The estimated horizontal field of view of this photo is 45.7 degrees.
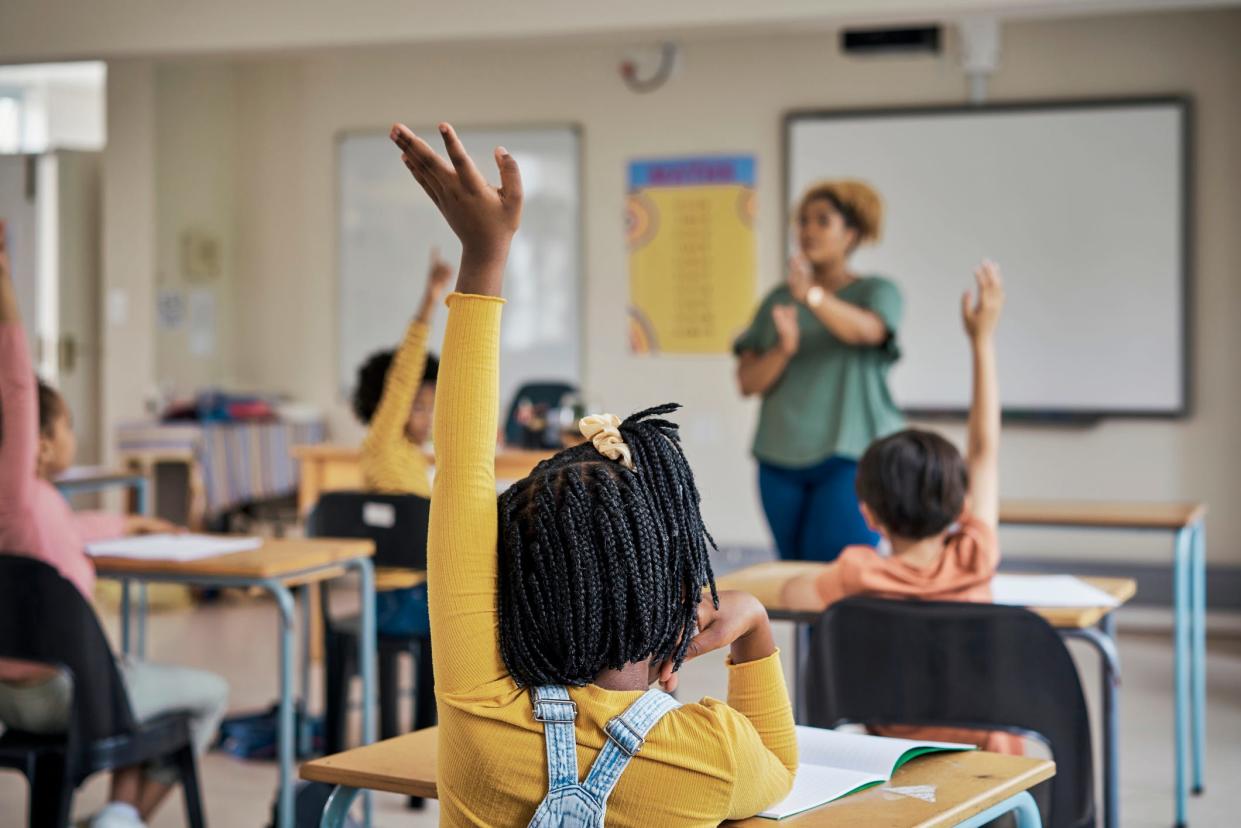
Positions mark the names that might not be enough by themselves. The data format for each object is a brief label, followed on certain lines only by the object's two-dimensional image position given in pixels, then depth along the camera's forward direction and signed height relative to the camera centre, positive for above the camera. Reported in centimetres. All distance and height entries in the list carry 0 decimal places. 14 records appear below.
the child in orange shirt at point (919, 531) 215 -22
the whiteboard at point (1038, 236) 571 +57
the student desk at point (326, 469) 523 -32
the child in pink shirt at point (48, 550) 243 -30
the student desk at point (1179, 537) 330 -37
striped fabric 598 -30
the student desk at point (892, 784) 122 -36
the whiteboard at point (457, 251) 650 +58
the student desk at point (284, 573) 270 -36
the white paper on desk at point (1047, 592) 233 -35
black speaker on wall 533 +123
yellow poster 623 +54
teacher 326 +1
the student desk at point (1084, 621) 222 -37
